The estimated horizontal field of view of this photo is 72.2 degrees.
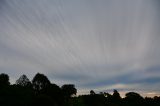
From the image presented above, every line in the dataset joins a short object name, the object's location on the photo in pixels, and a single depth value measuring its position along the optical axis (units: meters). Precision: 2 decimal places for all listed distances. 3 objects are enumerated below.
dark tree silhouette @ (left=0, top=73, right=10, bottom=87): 65.69
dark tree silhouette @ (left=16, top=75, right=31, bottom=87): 79.69
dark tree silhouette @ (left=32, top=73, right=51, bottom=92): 73.12
